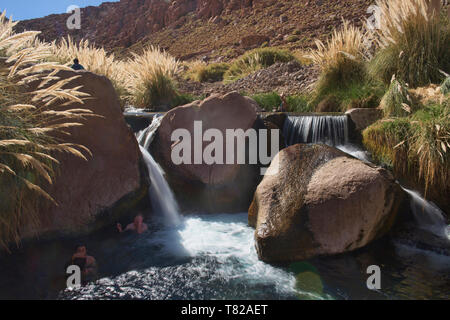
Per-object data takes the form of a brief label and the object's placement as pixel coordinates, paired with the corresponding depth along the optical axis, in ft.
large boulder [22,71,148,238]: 12.23
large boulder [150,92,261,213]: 16.44
